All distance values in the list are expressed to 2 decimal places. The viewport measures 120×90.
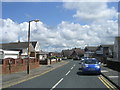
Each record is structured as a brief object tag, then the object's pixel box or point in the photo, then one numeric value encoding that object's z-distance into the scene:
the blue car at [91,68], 11.93
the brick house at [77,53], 83.79
